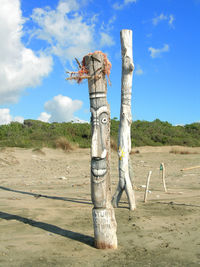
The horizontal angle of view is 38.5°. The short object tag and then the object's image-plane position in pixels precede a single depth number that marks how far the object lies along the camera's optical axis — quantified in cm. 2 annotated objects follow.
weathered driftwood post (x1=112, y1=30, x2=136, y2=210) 739
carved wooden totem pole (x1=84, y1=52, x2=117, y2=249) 462
